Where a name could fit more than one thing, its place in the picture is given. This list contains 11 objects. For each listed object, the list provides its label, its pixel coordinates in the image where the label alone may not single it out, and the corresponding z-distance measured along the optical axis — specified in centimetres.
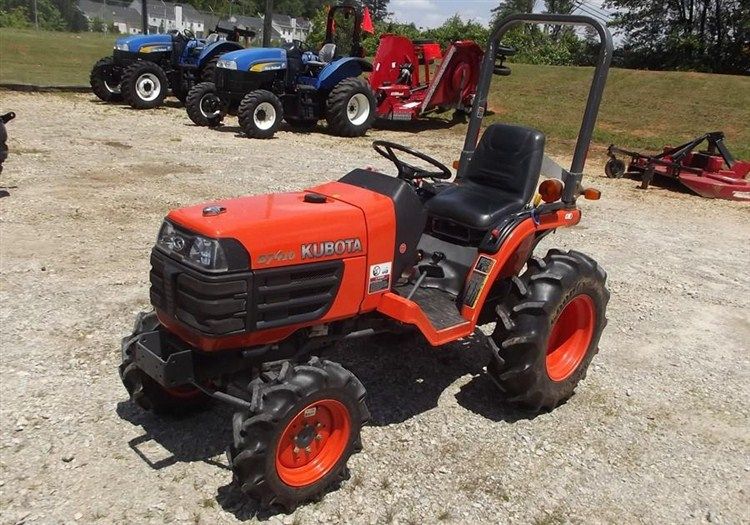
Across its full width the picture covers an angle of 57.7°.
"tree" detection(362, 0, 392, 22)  9059
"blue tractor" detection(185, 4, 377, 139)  1200
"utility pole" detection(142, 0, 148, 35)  1816
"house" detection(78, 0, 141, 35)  6227
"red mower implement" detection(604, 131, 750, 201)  991
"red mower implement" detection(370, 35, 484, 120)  1393
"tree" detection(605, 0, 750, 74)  2476
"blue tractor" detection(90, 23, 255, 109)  1370
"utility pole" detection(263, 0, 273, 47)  1833
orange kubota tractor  287
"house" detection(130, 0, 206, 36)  5938
